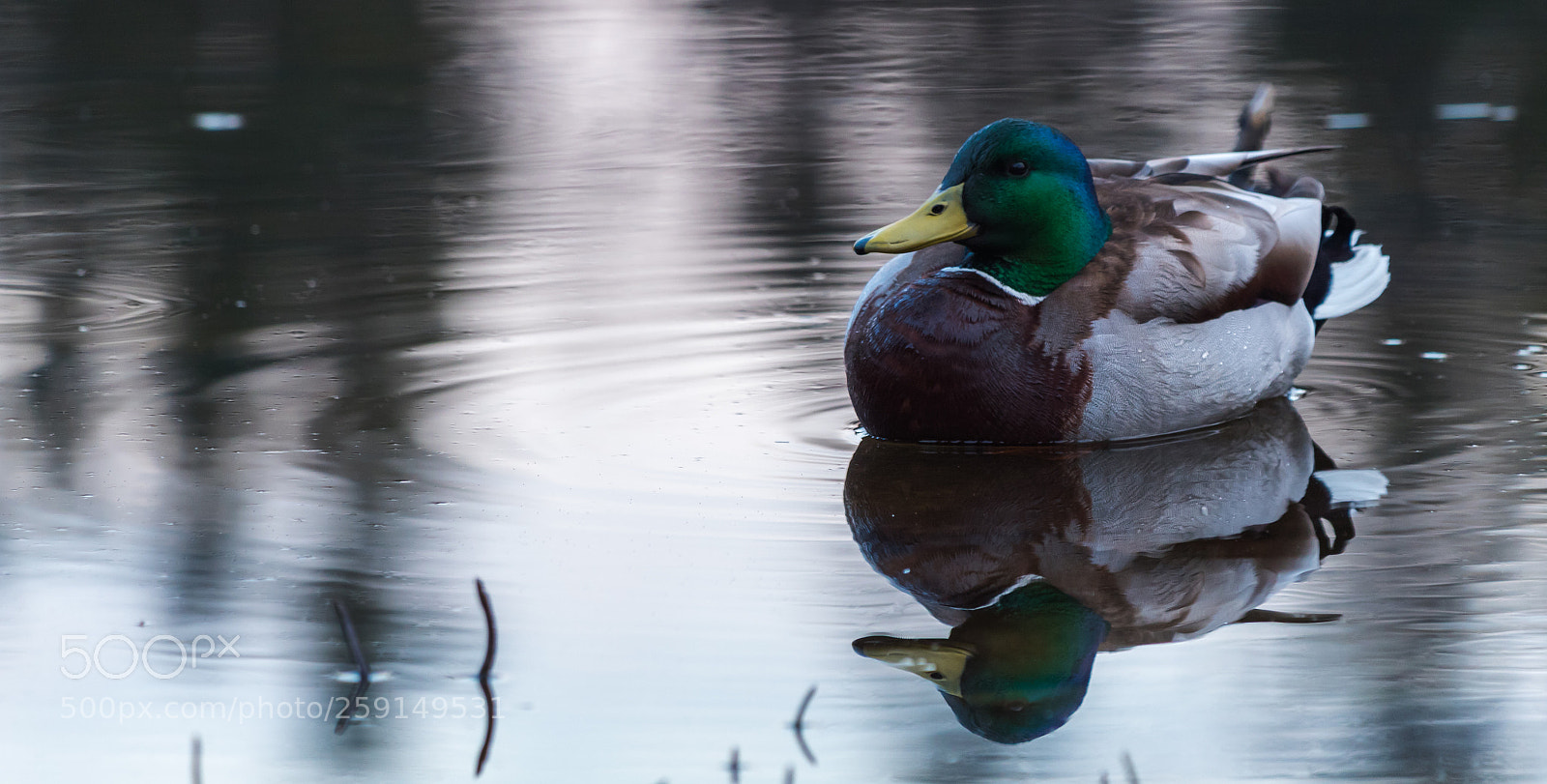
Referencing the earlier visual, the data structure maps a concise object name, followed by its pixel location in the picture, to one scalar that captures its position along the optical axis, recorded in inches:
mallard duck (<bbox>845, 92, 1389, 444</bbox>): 423.8
